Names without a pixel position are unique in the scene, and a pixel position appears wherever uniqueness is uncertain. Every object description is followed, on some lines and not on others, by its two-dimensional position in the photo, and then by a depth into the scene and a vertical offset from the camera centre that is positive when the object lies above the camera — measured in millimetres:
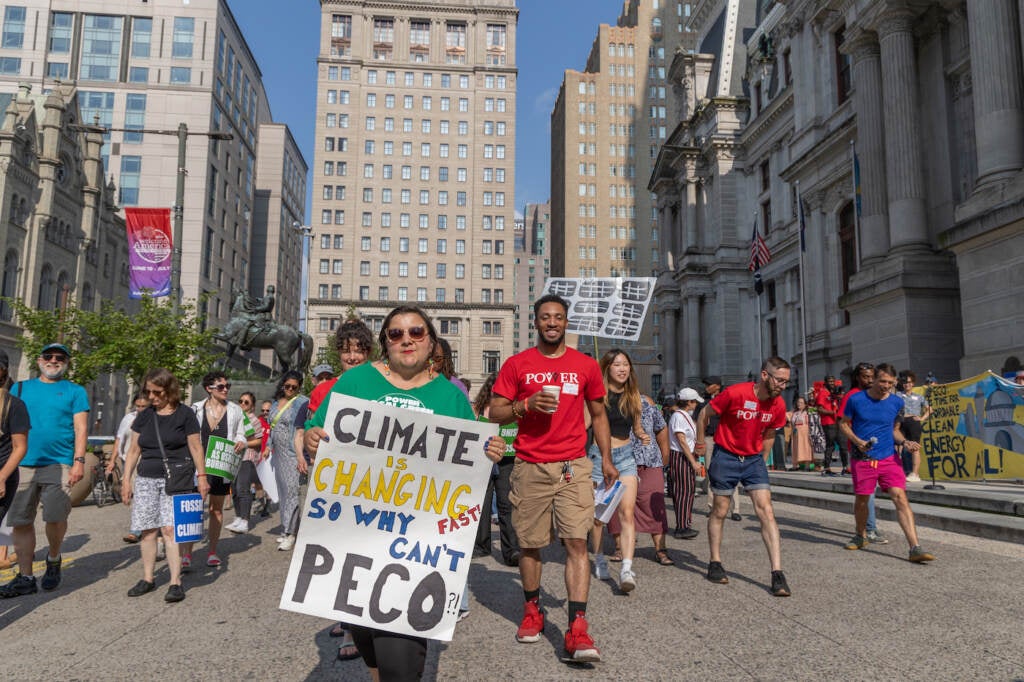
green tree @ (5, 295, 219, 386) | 22219 +2274
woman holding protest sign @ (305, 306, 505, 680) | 3564 +181
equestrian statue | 21594 +2547
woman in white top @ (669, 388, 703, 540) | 9172 -618
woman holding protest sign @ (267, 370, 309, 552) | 8706 -545
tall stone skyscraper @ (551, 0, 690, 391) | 115750 +43937
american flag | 31719 +7313
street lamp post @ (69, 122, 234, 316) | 15699 +4501
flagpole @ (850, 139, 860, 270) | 23312 +7886
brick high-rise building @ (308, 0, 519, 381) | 91125 +31636
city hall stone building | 16828 +8786
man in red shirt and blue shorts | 6559 -174
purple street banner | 20469 +4798
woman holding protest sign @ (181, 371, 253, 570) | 7855 -167
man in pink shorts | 7797 -155
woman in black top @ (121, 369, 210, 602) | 6281 -451
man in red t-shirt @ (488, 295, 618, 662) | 4738 -192
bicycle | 14078 -1363
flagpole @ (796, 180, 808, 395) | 29519 +4678
